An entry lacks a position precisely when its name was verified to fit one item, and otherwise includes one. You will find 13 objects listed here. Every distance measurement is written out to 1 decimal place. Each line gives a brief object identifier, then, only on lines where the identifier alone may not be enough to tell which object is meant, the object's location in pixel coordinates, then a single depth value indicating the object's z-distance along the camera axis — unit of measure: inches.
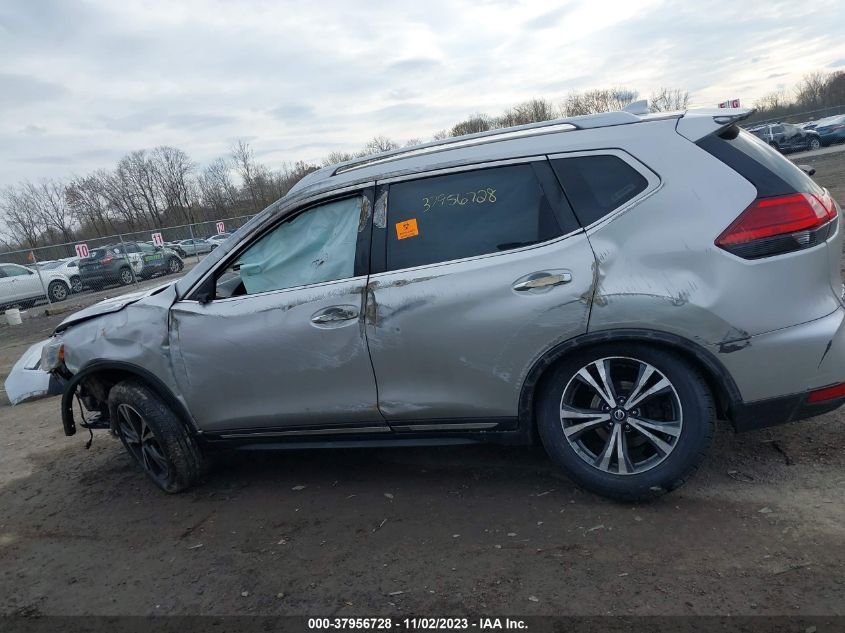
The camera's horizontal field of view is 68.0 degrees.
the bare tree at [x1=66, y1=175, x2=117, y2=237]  2861.7
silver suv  111.1
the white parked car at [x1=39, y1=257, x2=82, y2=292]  863.1
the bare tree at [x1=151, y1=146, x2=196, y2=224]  3085.6
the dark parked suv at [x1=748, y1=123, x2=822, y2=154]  1296.8
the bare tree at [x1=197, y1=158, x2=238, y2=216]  2696.9
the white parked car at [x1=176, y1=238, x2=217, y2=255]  1339.8
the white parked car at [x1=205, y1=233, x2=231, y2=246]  1359.7
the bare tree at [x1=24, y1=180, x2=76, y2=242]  2923.2
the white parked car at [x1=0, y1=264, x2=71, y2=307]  737.0
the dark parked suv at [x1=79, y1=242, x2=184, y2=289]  865.5
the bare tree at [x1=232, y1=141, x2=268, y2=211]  2488.9
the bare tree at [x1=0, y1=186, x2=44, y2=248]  2819.9
